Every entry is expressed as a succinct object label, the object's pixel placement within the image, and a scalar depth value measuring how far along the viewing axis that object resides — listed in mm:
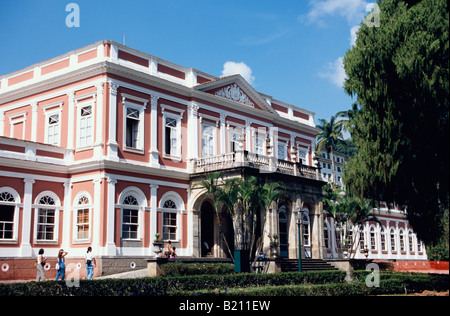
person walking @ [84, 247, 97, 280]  23141
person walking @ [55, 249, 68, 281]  22172
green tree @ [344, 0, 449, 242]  17734
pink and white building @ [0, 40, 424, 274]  25812
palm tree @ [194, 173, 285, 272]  26219
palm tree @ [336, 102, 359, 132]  20611
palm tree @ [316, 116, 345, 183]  57478
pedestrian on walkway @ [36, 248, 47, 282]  21559
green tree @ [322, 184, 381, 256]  36656
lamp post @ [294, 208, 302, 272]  25375
